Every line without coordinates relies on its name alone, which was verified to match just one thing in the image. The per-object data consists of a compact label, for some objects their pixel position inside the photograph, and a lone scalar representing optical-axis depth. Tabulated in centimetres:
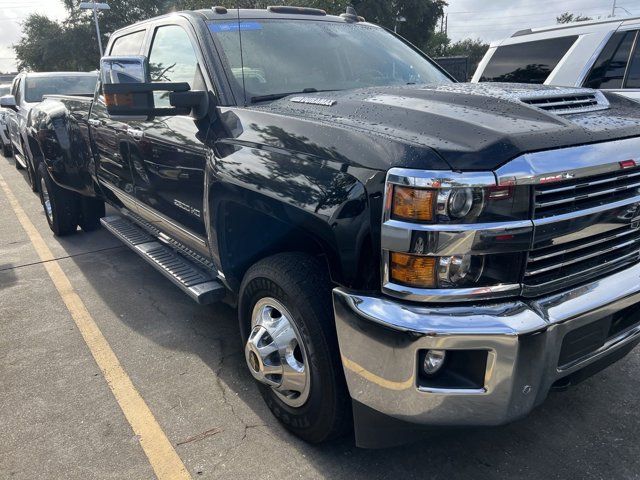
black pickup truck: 180
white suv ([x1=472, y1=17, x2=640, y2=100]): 551
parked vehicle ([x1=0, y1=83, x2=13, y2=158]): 1329
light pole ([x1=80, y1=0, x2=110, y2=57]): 2261
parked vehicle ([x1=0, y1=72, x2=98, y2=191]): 874
